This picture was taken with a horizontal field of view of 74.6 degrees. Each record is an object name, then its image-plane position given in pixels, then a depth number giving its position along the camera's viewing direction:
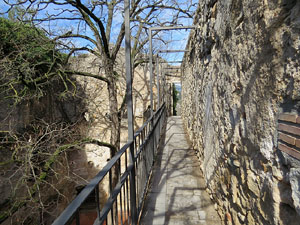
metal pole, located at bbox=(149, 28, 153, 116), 4.79
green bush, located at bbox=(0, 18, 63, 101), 4.99
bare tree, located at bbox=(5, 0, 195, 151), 5.61
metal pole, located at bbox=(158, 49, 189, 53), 6.53
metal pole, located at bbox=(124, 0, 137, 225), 1.87
